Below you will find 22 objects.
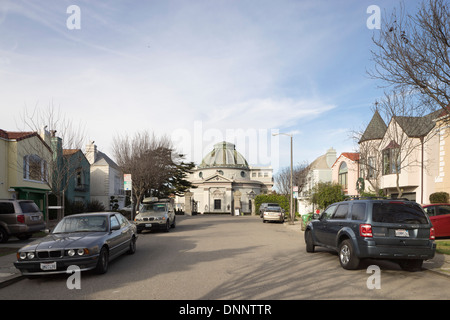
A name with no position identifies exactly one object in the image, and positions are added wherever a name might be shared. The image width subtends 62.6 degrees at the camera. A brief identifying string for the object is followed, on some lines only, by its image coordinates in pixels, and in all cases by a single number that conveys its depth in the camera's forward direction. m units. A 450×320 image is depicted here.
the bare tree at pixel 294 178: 56.93
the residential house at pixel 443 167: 22.83
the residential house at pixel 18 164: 23.91
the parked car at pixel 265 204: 43.28
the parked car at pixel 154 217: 19.12
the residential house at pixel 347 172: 36.78
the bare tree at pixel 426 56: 9.88
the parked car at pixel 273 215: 31.21
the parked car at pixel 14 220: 14.27
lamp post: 30.00
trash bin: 23.89
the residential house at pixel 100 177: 43.47
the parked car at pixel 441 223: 15.52
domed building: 74.38
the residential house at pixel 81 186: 34.59
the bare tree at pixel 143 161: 29.64
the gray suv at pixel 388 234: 8.48
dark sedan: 7.90
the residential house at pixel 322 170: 58.58
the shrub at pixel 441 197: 22.48
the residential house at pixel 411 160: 24.09
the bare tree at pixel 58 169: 18.50
